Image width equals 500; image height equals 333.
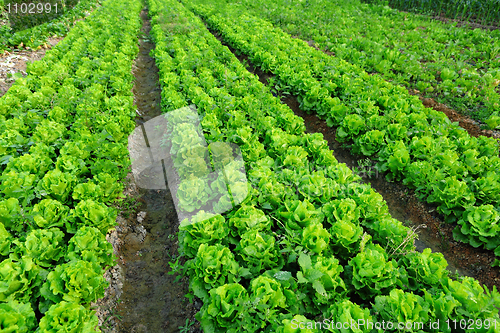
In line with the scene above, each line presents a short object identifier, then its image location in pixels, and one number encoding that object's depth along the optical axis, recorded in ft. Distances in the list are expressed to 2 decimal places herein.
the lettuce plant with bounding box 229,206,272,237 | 11.09
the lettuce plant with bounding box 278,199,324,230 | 11.23
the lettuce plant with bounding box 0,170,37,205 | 12.69
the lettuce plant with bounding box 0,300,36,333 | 7.98
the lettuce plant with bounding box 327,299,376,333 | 8.14
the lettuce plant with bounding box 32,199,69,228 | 11.71
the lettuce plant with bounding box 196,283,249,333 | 8.50
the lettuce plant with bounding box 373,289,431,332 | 8.34
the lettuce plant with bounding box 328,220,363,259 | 10.75
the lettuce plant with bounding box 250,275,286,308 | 8.59
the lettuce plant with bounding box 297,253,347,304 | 9.04
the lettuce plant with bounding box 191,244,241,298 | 9.70
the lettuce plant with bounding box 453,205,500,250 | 12.94
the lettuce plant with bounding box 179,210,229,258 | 10.97
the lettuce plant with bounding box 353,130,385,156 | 18.40
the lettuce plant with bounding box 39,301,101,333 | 8.32
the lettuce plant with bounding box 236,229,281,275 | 10.03
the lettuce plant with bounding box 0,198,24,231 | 11.53
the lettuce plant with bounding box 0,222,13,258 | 10.45
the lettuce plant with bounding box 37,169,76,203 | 12.90
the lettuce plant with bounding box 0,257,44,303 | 9.16
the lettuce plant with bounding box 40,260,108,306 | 9.44
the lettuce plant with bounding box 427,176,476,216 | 14.21
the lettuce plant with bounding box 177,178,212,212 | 13.26
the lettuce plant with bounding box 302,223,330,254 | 10.18
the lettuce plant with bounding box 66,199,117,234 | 12.16
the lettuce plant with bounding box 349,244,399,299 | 9.52
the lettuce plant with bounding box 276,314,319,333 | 7.79
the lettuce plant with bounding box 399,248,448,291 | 9.82
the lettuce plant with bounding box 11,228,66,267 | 10.35
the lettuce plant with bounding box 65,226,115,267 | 10.68
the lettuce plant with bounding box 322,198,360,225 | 11.58
